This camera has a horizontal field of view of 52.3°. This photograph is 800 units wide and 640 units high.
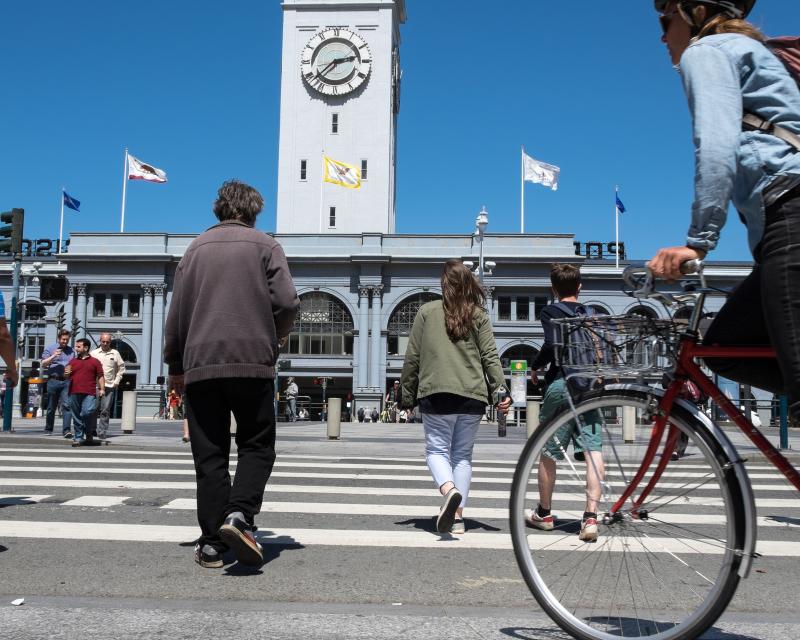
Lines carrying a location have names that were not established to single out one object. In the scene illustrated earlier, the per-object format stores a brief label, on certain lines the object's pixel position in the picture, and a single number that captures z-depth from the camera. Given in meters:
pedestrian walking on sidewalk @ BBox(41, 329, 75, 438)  15.09
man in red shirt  12.64
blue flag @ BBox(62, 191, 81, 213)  53.84
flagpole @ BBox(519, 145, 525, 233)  54.01
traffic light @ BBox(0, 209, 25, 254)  16.17
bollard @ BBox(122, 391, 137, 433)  18.27
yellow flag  55.60
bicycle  2.36
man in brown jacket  4.11
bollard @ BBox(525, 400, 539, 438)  16.89
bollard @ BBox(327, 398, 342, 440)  16.80
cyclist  2.24
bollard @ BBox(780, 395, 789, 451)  10.42
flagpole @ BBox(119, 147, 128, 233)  55.72
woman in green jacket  5.56
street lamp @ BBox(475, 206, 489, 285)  36.56
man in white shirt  14.49
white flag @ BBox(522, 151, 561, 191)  51.59
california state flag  51.72
